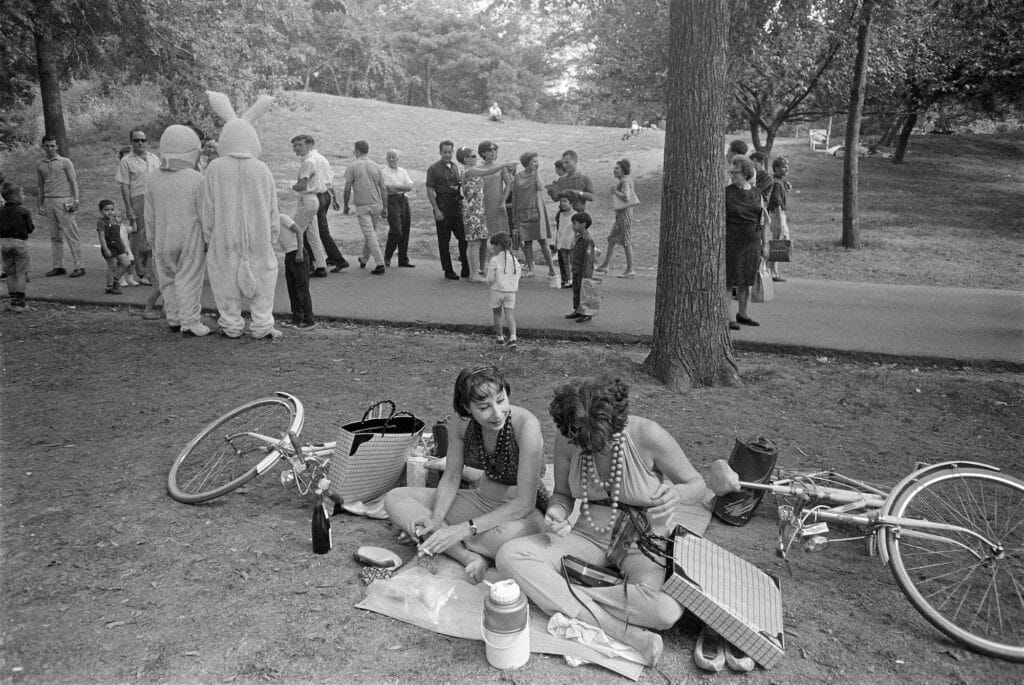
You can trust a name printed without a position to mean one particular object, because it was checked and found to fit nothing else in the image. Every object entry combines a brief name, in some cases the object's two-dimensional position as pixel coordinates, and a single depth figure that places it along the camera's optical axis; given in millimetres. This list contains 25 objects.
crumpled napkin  3221
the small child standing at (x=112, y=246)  9625
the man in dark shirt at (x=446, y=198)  11203
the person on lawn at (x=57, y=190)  10727
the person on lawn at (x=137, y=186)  9961
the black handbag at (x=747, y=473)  4277
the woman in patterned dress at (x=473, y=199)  10789
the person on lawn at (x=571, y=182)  10883
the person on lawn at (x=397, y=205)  11594
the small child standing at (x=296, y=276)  8070
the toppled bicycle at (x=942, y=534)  3404
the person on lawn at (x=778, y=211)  10039
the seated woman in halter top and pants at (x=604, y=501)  3379
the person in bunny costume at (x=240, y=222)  7734
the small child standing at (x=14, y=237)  9047
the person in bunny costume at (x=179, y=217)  7887
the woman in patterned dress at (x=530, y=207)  10844
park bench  31062
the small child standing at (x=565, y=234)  10281
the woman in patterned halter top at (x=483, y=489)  3750
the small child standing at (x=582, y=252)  8477
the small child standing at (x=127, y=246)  10198
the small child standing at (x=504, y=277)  7516
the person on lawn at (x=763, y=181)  9062
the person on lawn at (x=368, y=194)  11383
